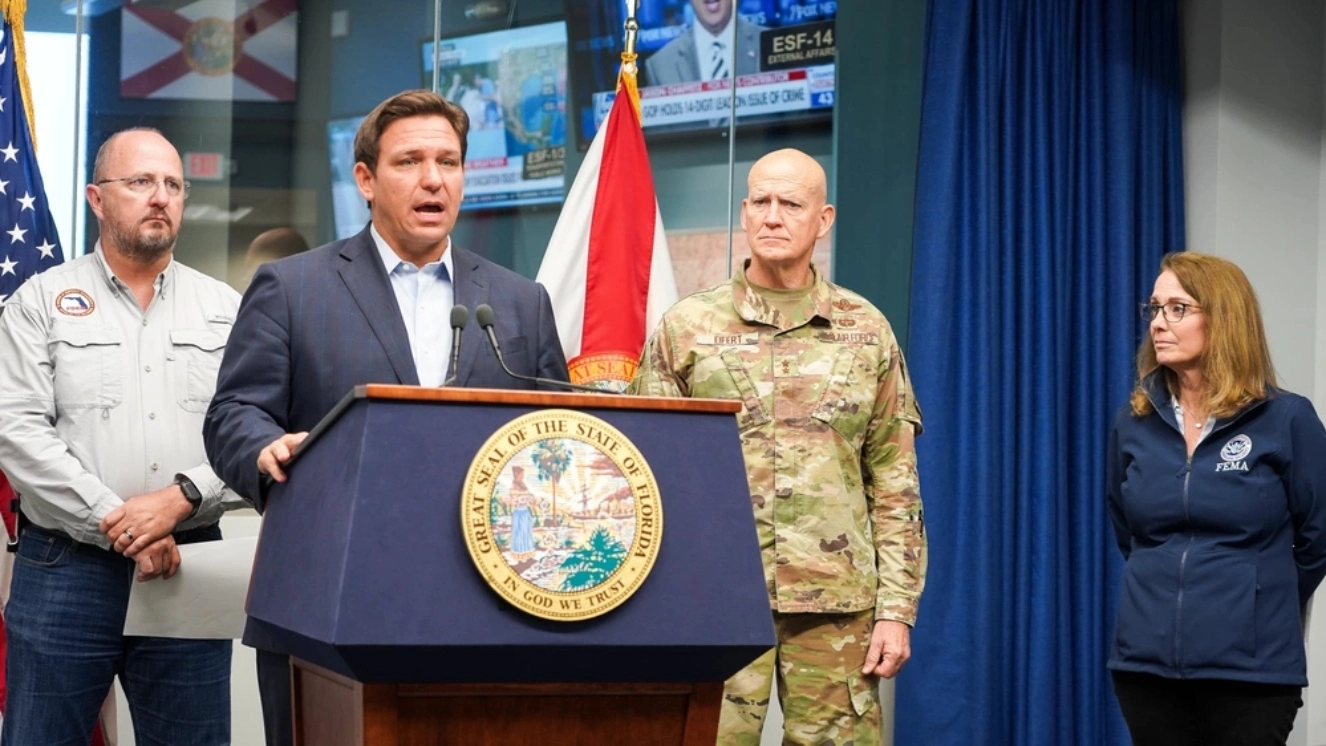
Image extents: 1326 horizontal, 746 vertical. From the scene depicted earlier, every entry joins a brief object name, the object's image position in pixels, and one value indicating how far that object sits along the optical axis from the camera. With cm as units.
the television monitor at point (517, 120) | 465
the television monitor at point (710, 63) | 473
